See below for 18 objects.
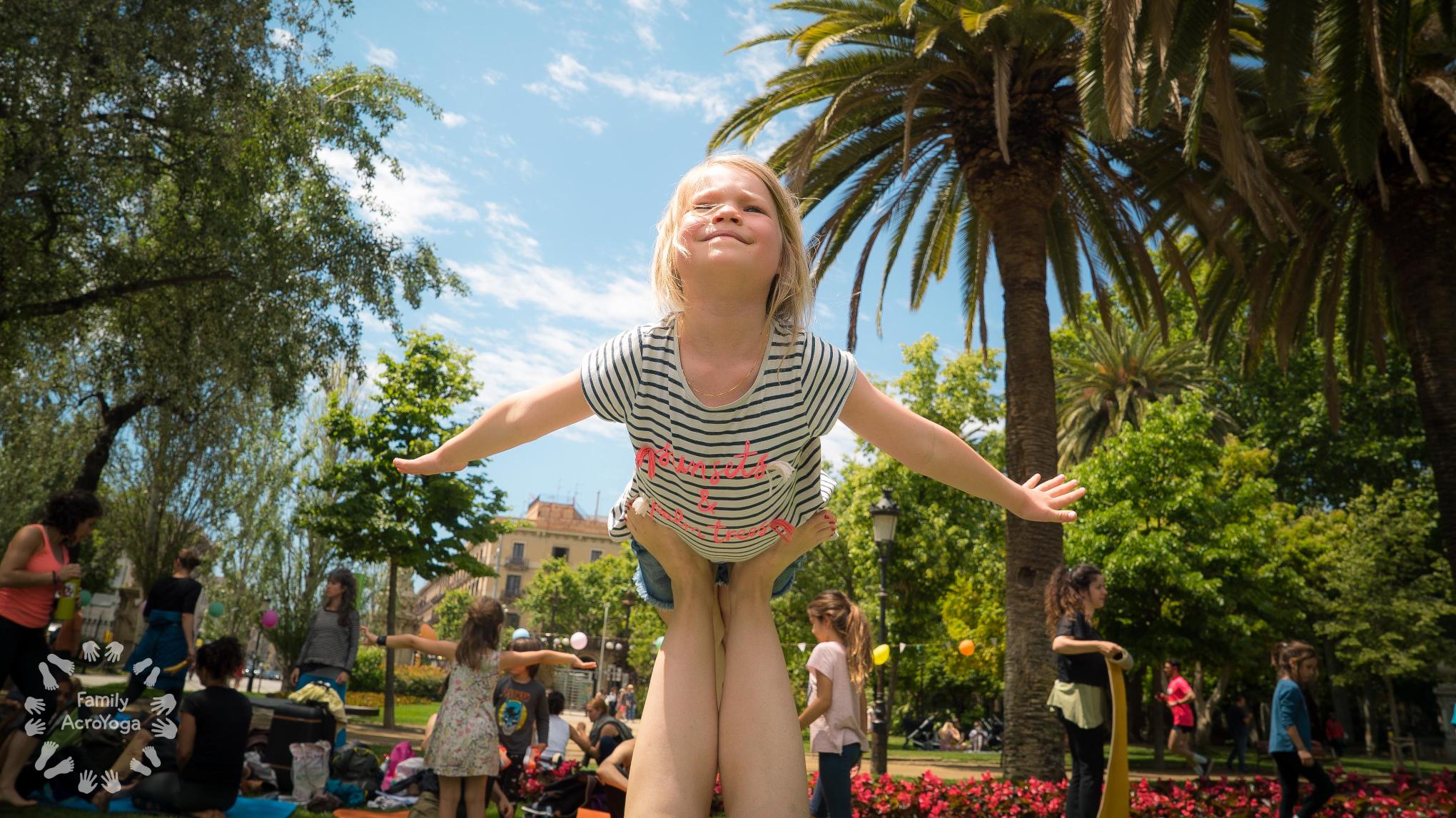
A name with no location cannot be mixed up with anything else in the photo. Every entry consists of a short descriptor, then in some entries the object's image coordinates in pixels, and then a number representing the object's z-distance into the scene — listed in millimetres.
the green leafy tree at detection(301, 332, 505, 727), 20406
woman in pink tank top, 5750
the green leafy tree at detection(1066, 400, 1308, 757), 20391
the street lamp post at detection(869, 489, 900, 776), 14594
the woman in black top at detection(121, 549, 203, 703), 7953
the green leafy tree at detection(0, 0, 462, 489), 11477
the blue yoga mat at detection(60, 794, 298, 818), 7230
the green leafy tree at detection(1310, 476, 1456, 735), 24734
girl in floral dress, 6562
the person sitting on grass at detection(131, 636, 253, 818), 6465
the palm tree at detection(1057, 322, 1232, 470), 28094
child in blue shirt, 7480
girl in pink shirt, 6477
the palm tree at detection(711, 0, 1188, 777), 9703
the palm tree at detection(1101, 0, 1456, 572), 7852
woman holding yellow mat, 6062
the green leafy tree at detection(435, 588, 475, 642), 67938
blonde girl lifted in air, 2324
